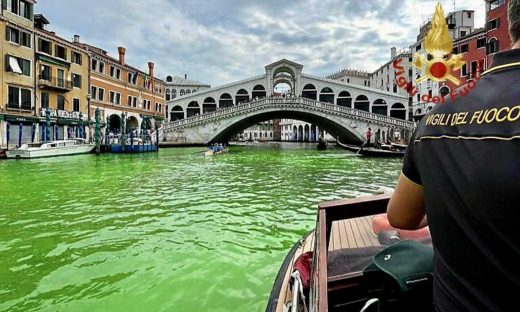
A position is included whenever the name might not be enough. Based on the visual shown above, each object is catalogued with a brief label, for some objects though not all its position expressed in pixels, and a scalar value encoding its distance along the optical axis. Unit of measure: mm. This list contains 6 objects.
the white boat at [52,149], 15031
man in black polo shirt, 687
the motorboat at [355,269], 1056
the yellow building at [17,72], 17125
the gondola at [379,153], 16516
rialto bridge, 25812
